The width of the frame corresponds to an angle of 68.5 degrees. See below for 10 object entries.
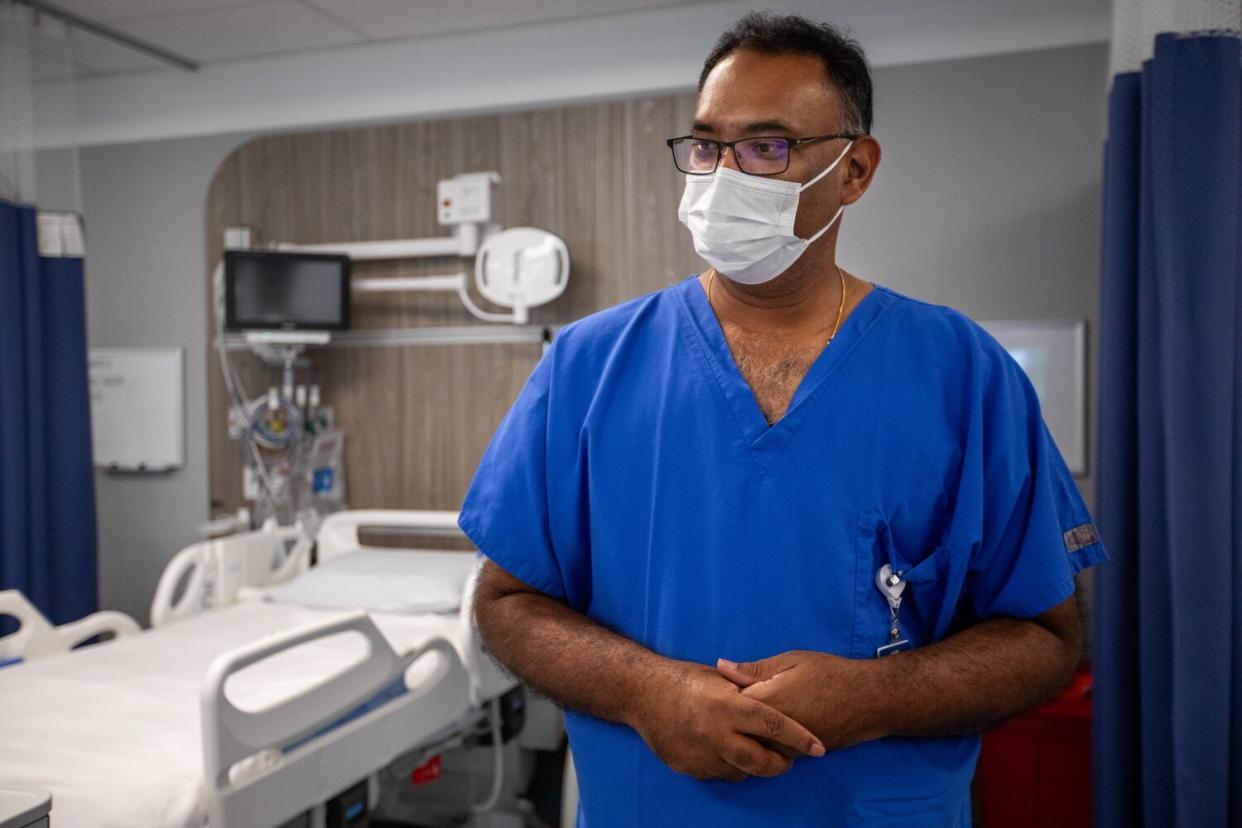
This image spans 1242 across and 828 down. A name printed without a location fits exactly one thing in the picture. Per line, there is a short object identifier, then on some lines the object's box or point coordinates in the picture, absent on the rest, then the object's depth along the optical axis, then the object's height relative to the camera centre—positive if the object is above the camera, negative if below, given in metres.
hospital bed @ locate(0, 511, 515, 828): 1.59 -0.69
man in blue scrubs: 1.04 -0.17
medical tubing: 3.46 -0.02
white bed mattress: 1.57 -0.69
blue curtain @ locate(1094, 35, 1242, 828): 1.76 -0.11
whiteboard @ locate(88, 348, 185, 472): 3.74 -0.11
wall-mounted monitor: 3.28 +0.32
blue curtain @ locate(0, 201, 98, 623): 2.88 -0.15
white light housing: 3.13 +0.38
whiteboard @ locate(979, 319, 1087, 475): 2.84 +0.00
